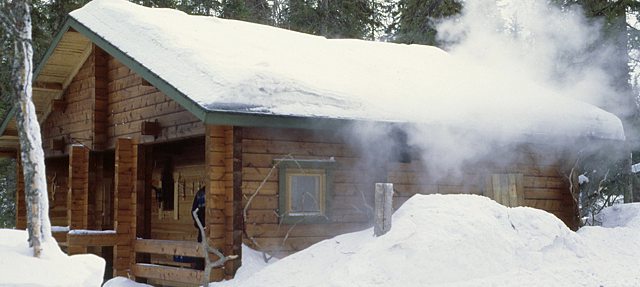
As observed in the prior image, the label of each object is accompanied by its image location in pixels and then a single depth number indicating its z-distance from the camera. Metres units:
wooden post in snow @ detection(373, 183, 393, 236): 10.72
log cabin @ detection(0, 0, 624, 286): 11.74
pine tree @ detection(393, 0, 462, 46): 23.84
